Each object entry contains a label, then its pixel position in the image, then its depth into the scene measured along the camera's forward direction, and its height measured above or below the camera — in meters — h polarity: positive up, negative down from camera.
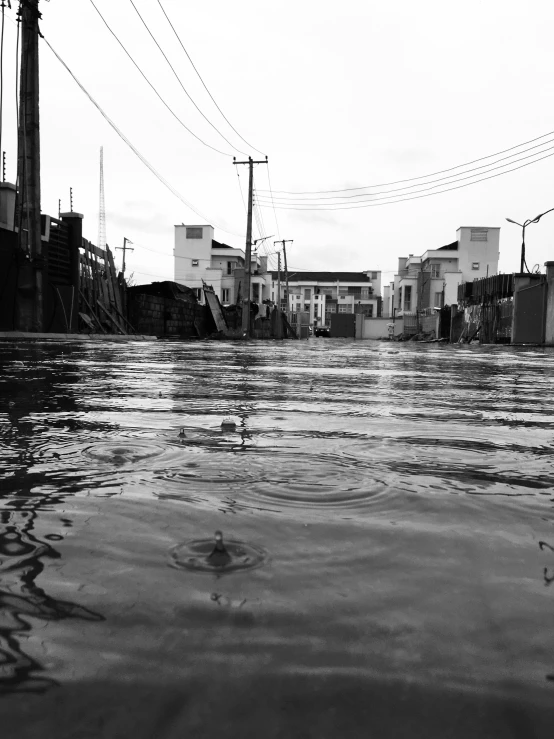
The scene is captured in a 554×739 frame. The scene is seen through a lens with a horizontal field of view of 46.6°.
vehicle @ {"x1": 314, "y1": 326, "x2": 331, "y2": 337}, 80.75 -0.67
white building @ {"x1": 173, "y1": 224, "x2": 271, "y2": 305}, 68.00 +6.76
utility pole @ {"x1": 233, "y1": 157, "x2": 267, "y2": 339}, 30.86 +3.50
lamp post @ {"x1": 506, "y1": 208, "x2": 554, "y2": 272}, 27.10 +4.71
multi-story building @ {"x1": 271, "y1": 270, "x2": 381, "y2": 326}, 95.06 +5.06
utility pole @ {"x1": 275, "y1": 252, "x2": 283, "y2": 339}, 40.55 -0.16
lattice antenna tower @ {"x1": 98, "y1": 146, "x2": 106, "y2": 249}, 56.66 +9.77
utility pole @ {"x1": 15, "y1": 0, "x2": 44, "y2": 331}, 11.79 +2.59
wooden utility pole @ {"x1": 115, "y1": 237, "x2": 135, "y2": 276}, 60.03 +7.18
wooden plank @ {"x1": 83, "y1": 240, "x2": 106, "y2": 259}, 18.53 +2.13
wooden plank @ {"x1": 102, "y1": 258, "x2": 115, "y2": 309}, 20.20 +1.19
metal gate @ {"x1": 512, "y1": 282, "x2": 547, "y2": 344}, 23.48 +0.67
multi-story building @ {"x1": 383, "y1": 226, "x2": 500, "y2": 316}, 70.19 +7.62
